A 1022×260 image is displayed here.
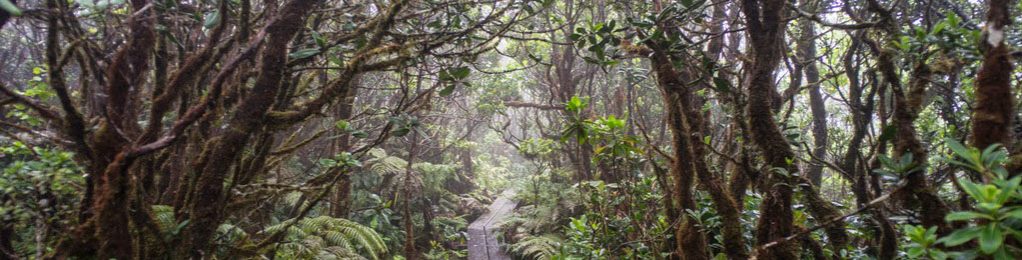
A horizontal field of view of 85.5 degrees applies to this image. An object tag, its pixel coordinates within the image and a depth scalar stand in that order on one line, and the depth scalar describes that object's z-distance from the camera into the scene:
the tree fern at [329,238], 3.72
